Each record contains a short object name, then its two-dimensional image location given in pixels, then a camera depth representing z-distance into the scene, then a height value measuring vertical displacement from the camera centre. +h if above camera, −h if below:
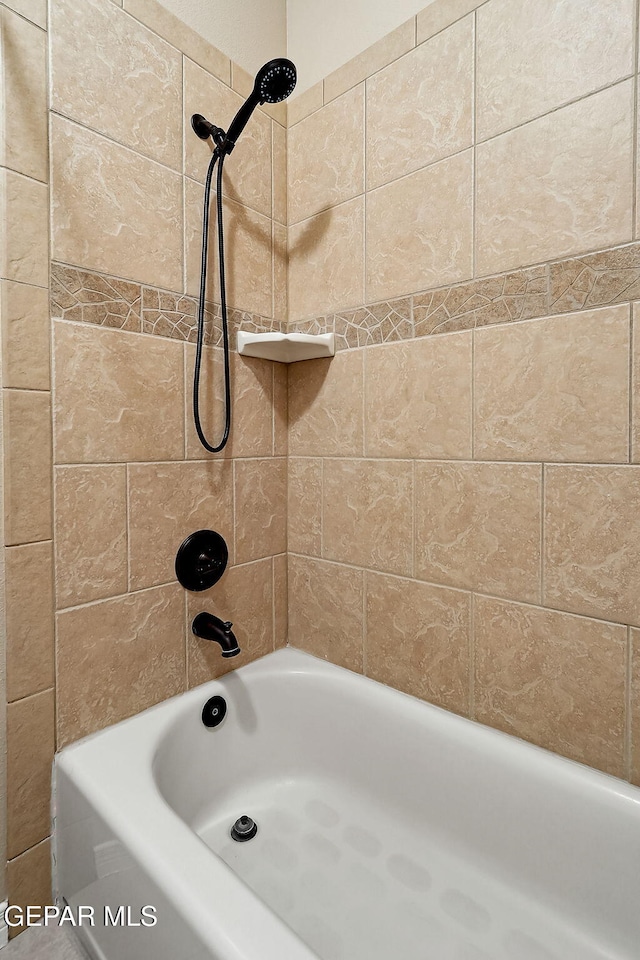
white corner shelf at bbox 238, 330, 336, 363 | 1.30 +0.36
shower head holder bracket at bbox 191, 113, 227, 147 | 1.22 +0.88
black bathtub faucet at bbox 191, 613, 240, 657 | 1.17 -0.42
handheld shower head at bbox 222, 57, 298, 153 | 1.04 +0.86
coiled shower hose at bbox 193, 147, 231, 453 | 1.18 +0.41
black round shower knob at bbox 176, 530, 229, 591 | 1.25 -0.24
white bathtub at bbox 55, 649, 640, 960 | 0.78 -0.77
